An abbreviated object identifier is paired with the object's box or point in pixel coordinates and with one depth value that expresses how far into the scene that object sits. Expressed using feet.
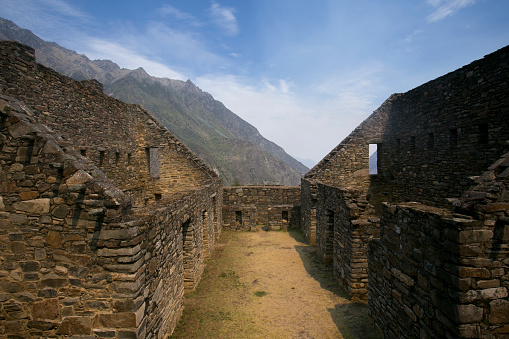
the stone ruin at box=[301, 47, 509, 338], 11.76
